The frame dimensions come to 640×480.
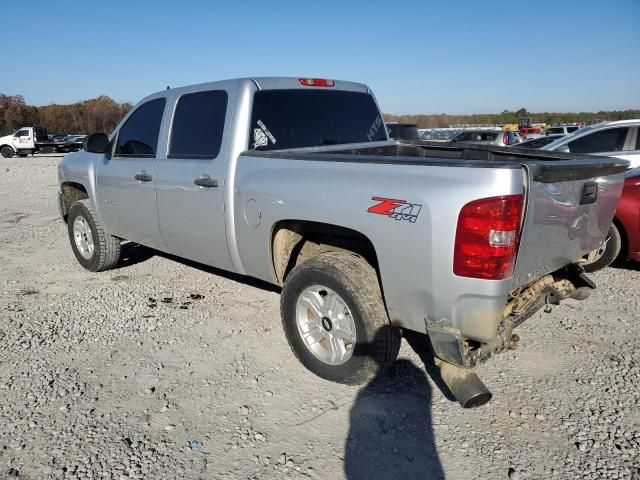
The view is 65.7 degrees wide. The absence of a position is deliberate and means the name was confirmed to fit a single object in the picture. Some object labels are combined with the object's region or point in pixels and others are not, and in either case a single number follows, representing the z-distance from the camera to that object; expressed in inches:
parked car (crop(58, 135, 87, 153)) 1337.8
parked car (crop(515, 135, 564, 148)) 490.9
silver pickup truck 98.1
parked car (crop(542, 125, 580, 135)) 1030.5
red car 199.8
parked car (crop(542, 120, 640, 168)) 309.9
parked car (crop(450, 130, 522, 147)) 804.3
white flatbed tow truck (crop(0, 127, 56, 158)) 1241.4
